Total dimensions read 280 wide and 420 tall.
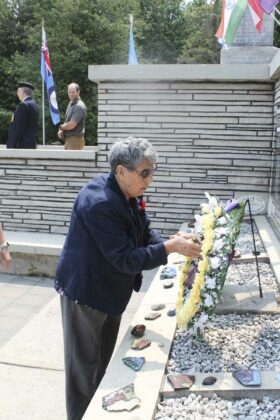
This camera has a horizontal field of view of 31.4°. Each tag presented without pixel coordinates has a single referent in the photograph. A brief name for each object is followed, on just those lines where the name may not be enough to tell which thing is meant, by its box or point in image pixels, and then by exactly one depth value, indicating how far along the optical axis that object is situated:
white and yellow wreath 2.83
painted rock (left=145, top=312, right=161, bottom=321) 3.28
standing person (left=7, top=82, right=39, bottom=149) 7.32
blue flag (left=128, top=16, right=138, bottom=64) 11.99
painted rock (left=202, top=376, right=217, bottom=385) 2.40
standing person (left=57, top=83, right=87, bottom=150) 7.70
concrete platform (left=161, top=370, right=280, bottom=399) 2.32
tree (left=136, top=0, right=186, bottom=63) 31.80
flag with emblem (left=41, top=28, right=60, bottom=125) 12.53
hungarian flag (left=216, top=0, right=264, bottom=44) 6.46
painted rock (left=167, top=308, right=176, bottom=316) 3.36
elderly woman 2.43
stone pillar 7.11
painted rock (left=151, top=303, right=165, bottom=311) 3.49
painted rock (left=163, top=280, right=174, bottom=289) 4.00
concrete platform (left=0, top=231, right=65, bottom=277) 6.29
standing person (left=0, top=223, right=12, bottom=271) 3.62
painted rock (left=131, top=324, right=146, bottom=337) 2.98
